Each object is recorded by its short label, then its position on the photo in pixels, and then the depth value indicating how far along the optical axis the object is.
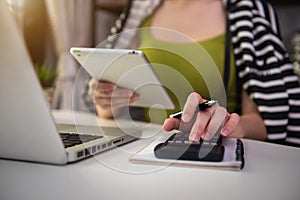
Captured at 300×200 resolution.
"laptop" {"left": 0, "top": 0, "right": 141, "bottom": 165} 0.38
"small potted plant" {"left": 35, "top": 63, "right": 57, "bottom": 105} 1.38
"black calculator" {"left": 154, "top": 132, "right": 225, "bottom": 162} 0.47
